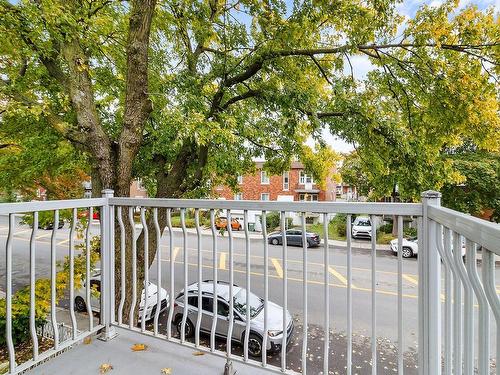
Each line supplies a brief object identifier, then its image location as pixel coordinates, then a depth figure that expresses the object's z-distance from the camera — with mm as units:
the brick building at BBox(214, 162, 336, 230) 19906
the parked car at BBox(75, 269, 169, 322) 6348
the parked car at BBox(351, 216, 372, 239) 11859
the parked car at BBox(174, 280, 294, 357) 5000
